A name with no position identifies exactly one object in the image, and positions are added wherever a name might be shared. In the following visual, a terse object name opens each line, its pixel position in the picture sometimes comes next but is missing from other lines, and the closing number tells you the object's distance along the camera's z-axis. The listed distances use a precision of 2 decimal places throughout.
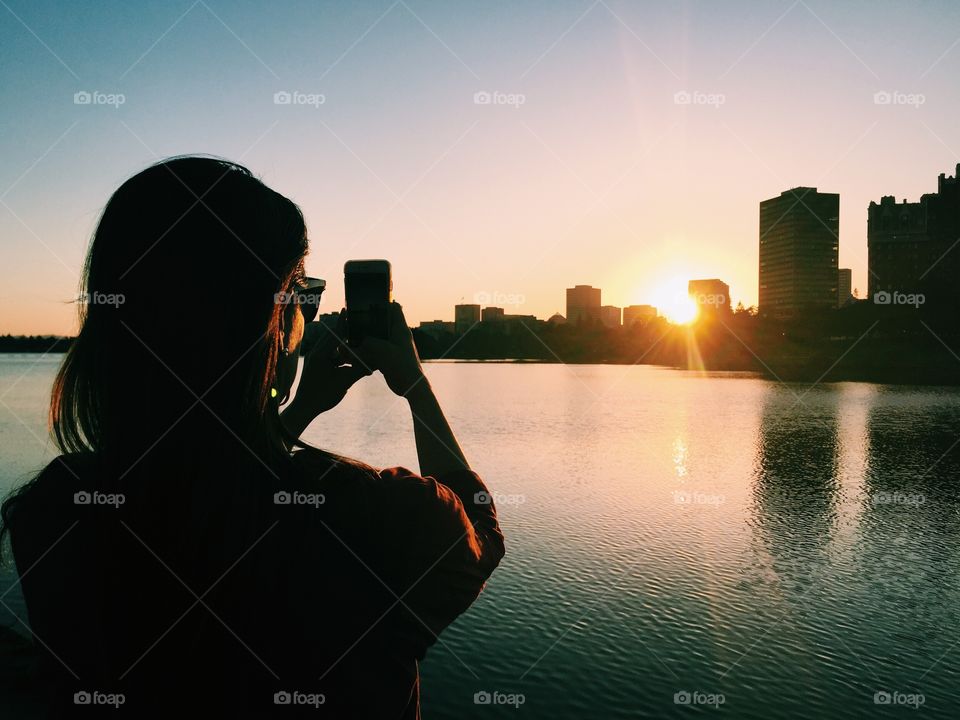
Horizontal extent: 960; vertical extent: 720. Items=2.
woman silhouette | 1.25
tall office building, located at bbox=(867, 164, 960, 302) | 125.19
